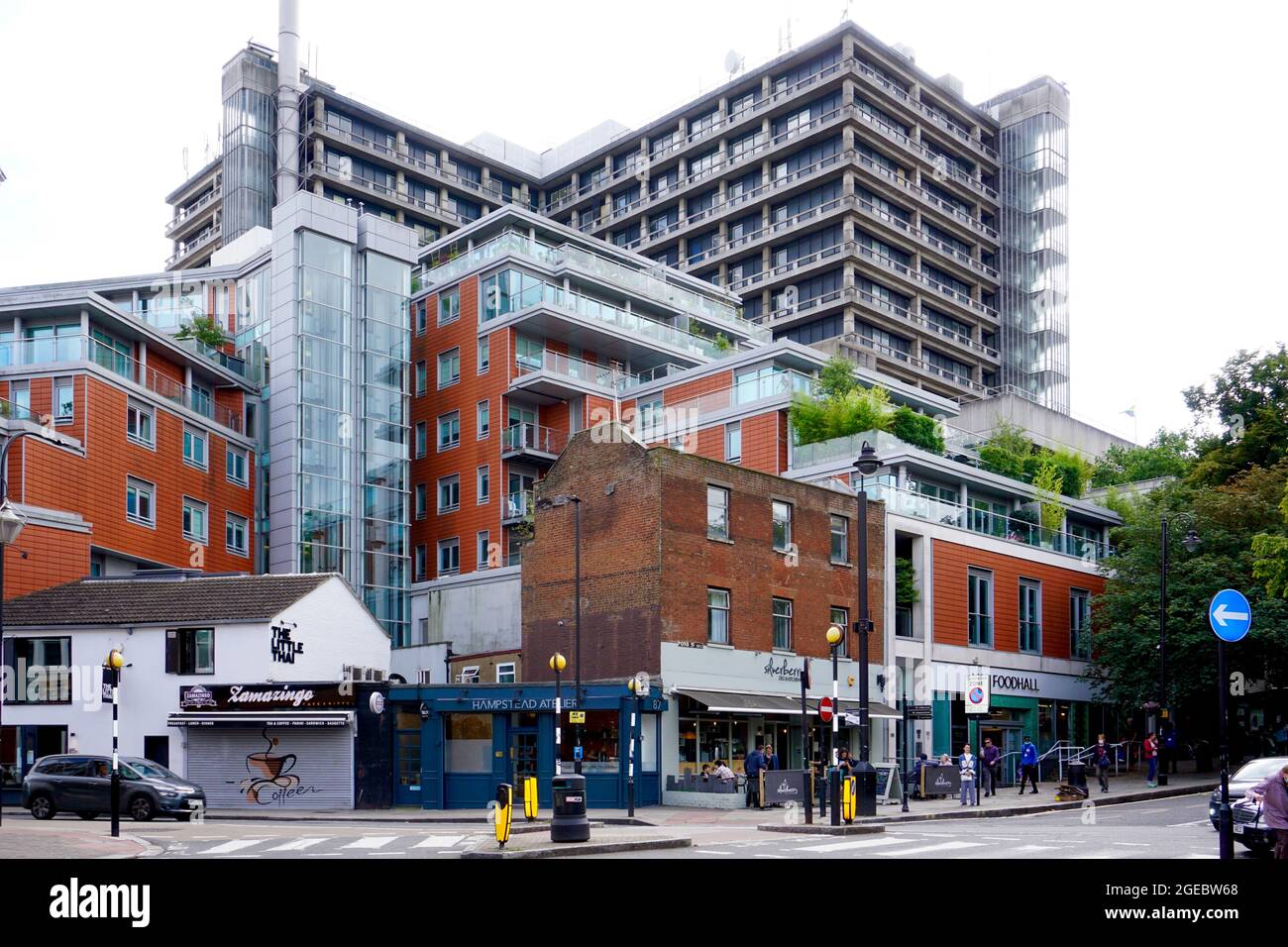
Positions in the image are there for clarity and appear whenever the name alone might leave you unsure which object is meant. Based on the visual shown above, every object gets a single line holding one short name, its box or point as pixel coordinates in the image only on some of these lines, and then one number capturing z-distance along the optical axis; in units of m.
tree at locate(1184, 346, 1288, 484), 52.22
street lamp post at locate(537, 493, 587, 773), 35.25
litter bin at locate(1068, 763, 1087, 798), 38.22
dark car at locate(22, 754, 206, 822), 31.89
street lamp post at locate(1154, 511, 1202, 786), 42.53
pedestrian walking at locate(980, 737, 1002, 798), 39.41
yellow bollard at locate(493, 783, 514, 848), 20.05
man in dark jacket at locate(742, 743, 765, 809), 36.91
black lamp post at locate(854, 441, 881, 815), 28.70
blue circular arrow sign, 16.33
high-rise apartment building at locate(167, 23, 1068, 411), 95.38
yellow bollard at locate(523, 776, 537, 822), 24.95
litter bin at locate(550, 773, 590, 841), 20.61
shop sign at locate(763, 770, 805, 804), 36.16
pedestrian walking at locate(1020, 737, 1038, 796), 38.97
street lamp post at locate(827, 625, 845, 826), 26.17
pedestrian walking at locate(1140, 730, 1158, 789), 42.22
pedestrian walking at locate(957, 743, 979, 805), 34.97
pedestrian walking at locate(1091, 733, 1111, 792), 41.81
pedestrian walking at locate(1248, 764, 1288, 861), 15.83
